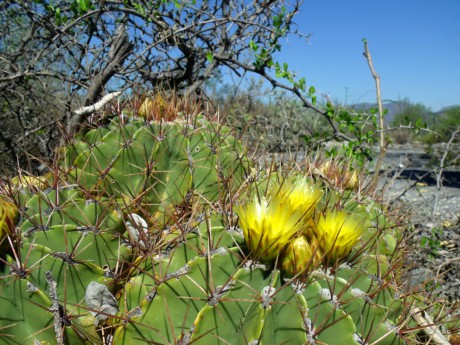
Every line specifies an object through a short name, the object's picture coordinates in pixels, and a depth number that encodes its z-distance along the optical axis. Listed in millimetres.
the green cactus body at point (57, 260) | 229
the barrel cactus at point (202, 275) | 221
